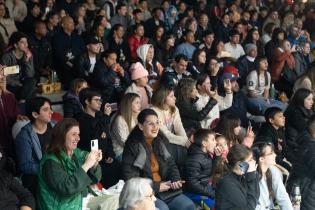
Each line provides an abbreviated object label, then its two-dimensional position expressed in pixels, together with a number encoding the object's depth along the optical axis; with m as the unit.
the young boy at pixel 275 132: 8.49
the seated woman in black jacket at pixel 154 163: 6.69
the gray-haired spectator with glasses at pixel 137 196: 4.75
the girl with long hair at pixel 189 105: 8.69
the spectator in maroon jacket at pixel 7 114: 7.38
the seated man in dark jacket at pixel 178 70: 9.51
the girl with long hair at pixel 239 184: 5.89
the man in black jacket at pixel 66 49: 10.18
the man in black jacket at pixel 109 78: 9.21
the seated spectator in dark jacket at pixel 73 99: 8.16
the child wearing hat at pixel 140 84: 8.91
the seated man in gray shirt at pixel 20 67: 8.75
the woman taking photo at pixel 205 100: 8.91
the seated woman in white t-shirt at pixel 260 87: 10.47
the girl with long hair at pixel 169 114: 7.97
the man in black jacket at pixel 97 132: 7.41
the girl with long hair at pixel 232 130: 7.82
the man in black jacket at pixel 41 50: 9.97
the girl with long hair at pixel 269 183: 6.58
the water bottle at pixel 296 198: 6.98
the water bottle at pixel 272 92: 11.23
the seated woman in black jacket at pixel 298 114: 8.86
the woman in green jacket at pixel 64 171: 5.81
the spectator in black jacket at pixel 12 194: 5.77
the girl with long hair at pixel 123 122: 7.69
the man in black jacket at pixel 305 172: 6.99
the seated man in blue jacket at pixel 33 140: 6.41
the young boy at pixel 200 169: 7.04
